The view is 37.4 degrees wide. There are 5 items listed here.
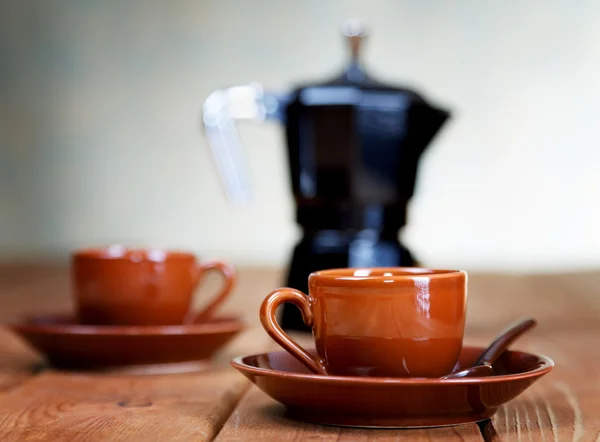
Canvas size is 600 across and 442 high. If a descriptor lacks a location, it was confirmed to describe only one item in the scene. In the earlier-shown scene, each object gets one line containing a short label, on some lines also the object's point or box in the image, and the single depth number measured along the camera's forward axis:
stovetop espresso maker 0.91
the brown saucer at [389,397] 0.41
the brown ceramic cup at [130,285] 0.68
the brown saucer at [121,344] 0.65
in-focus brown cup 0.45
